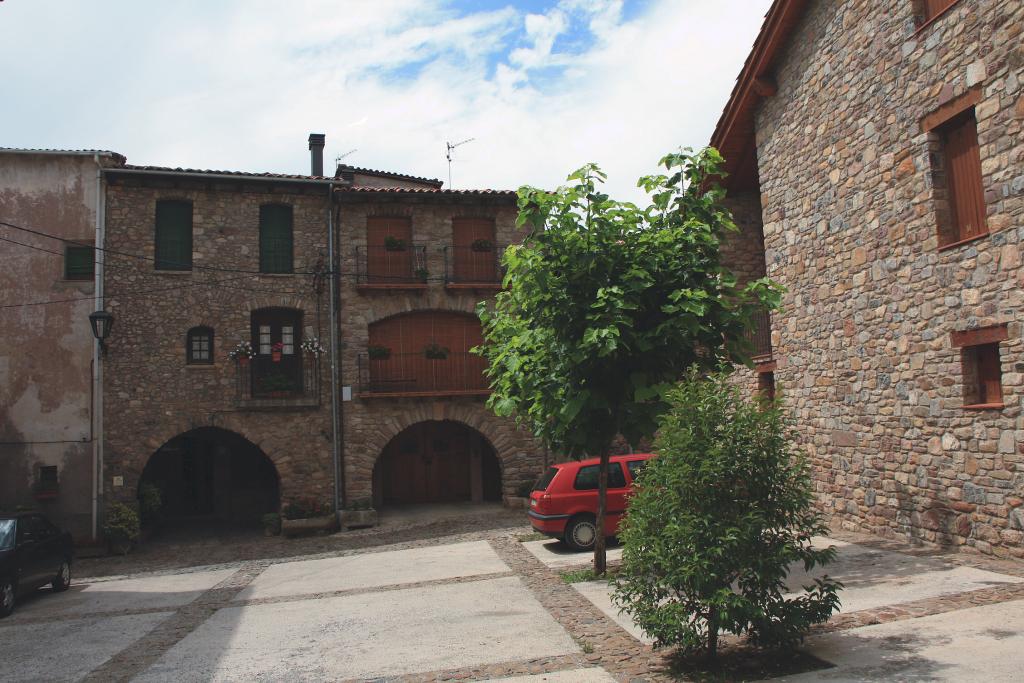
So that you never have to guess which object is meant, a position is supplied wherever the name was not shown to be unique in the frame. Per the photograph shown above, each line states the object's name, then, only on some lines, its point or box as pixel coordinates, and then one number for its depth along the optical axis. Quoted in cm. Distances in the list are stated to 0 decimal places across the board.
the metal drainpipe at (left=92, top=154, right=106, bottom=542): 1667
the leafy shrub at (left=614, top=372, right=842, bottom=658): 551
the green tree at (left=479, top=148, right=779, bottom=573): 902
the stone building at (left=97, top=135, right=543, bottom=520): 1742
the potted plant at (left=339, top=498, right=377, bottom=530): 1747
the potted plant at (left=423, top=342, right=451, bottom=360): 1841
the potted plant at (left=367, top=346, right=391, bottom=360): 1812
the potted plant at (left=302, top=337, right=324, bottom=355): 1800
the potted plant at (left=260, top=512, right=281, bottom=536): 1755
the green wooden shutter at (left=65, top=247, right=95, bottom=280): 1722
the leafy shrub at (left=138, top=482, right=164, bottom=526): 1711
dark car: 1056
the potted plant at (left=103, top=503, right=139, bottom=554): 1612
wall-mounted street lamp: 1639
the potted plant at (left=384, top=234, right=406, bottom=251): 1839
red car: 1197
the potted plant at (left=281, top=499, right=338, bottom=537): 1720
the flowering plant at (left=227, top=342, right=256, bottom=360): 1764
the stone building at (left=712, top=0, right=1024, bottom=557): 826
